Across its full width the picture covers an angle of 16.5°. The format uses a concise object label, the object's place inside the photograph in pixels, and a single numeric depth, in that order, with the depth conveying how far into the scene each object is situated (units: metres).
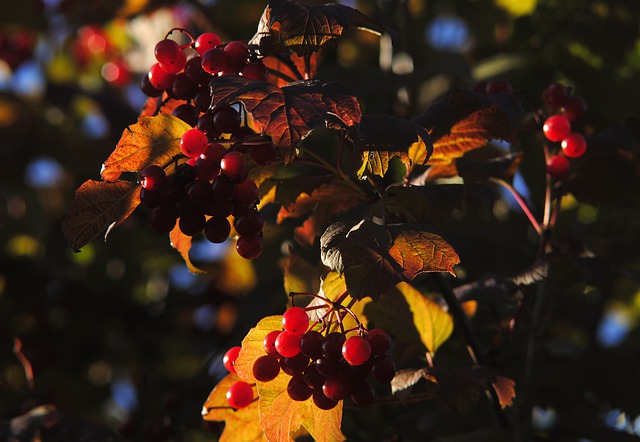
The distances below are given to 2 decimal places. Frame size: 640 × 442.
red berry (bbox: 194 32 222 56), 0.69
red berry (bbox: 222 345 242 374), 0.69
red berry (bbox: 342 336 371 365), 0.65
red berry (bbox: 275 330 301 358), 0.65
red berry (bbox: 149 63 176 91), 0.68
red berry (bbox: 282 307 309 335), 0.65
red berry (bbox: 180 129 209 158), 0.65
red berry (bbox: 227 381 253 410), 0.68
